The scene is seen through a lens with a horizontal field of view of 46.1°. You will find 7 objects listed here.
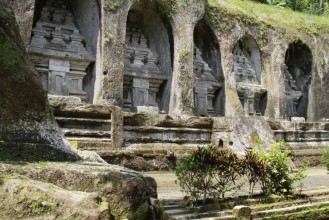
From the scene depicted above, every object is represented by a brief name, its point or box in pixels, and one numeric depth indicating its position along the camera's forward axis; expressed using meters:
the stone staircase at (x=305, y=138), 12.14
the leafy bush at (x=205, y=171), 5.10
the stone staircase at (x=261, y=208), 4.57
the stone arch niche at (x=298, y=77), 17.56
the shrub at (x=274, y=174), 5.66
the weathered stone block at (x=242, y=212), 4.43
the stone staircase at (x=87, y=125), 8.70
